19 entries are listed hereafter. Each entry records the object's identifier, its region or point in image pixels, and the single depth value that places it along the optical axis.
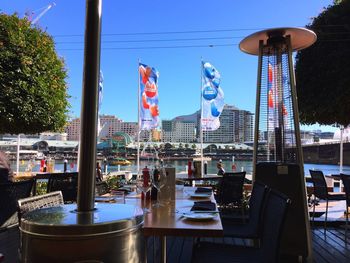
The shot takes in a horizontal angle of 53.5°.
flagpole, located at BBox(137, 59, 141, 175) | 12.10
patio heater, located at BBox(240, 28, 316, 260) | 3.44
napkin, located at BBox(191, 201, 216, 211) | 2.29
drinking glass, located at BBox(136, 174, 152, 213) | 2.62
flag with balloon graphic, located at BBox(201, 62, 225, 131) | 11.20
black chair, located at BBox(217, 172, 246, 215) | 4.86
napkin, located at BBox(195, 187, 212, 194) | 3.31
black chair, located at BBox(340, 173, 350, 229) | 4.17
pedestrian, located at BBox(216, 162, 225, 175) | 9.05
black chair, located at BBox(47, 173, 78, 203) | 3.89
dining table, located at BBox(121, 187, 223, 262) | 1.72
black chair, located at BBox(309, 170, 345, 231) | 4.94
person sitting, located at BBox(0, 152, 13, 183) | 4.02
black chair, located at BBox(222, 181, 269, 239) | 2.58
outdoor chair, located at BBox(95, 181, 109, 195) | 3.55
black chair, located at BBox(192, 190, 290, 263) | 1.78
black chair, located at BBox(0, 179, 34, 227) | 2.84
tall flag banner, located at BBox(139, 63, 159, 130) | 11.89
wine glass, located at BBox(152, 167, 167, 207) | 2.60
